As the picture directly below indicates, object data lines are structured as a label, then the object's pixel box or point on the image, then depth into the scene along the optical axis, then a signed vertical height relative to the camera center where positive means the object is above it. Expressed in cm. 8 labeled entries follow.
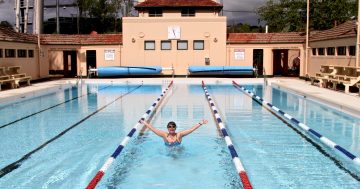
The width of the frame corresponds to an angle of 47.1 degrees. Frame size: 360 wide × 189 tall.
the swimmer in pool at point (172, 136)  897 -146
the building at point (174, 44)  3238 +198
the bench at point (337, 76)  1858 -32
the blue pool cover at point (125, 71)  3102 -10
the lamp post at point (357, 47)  1912 +104
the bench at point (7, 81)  2088 -55
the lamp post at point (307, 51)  2776 +125
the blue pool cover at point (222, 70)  3109 -4
